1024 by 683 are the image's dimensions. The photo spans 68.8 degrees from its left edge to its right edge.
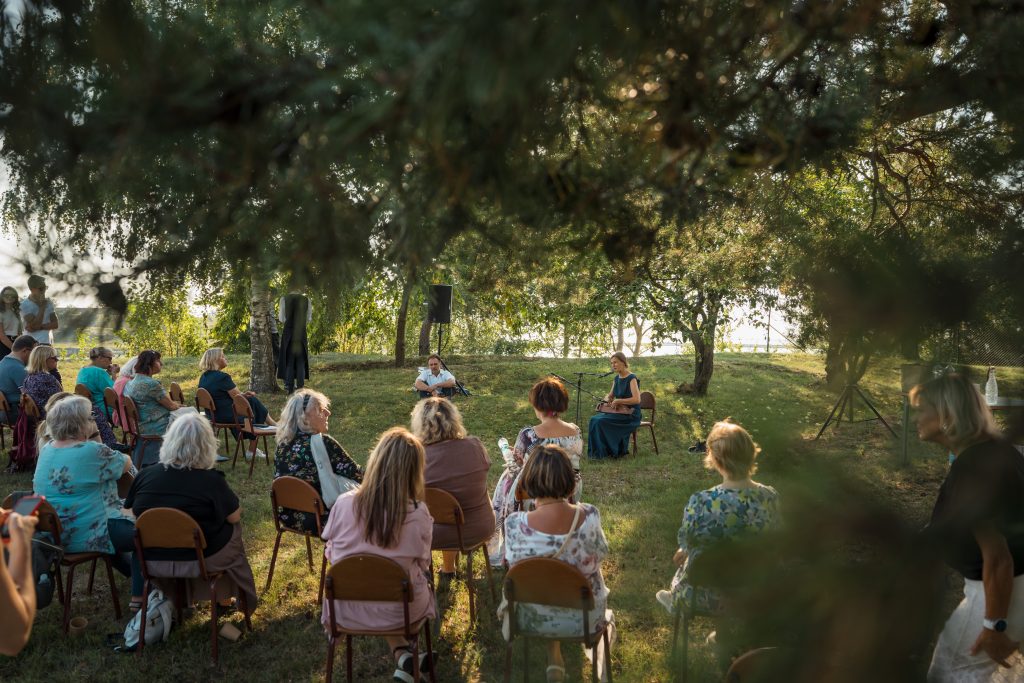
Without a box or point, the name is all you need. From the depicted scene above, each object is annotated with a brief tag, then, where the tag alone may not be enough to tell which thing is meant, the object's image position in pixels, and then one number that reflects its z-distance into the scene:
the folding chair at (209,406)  8.55
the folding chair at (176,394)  8.34
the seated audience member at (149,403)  7.18
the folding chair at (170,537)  3.94
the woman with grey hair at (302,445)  4.94
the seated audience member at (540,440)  5.37
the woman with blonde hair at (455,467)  4.79
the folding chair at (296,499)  4.64
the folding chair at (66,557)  4.10
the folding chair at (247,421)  8.05
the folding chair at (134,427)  7.00
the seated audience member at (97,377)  7.54
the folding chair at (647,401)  10.20
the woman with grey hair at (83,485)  4.41
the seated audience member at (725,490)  3.21
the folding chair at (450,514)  4.53
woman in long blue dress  9.63
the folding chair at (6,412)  7.95
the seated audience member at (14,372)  8.12
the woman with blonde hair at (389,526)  3.60
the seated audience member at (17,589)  2.17
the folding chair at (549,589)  3.32
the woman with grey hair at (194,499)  4.12
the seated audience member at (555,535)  3.52
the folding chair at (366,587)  3.46
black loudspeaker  10.72
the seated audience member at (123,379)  7.71
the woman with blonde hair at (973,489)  1.22
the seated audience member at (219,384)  8.60
